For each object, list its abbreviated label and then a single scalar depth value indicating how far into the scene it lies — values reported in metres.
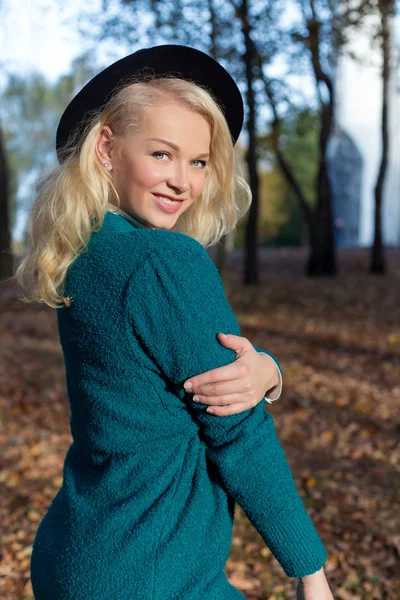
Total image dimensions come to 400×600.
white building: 38.97
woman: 1.33
